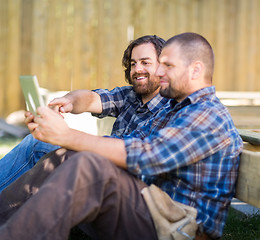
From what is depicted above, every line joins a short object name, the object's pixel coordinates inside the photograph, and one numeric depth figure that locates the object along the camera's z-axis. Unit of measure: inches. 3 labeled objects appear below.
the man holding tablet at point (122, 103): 112.4
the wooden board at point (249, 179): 82.5
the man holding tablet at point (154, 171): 70.5
